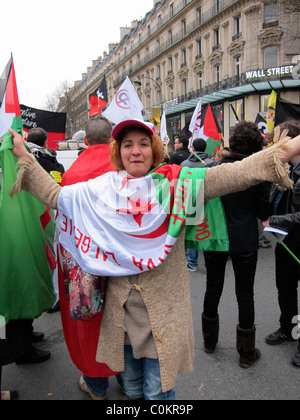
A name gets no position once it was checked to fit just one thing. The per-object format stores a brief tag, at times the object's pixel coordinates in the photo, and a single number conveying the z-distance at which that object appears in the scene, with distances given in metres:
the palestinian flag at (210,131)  7.28
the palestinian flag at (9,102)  1.96
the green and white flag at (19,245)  1.90
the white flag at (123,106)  4.73
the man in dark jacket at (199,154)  5.13
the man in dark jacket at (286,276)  2.81
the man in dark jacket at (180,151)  6.20
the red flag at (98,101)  6.95
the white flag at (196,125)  7.38
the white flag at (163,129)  7.92
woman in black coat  2.60
